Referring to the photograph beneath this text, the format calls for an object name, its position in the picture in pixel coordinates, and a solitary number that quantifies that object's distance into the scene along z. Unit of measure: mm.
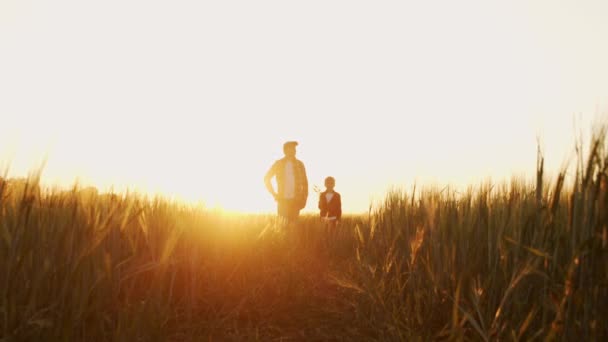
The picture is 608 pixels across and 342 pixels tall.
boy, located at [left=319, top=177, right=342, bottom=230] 8617
